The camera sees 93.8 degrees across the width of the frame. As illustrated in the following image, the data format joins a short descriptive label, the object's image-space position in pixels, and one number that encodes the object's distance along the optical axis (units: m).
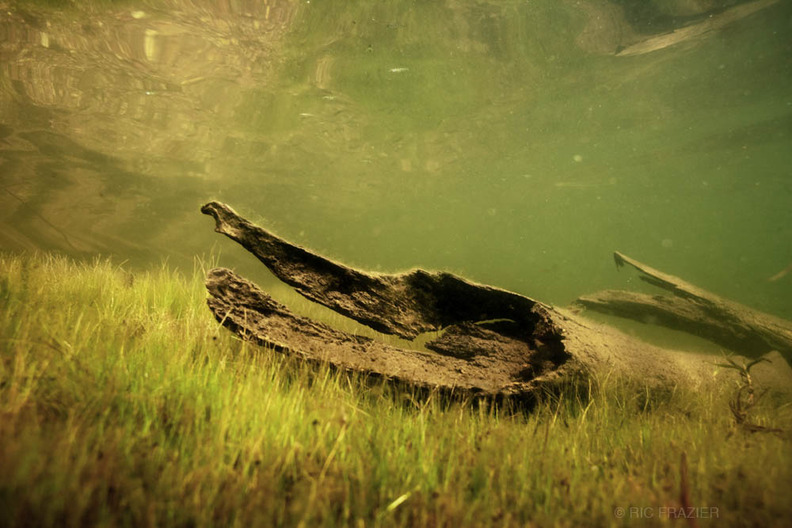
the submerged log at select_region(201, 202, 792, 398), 2.99
